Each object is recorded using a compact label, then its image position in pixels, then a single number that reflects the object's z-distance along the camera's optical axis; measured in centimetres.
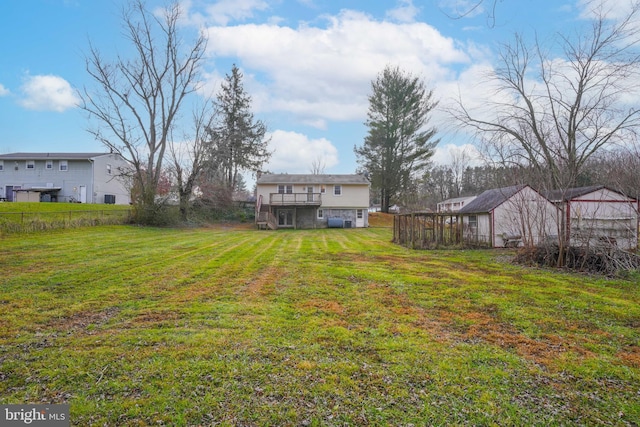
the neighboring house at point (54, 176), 2861
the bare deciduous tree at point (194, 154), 2434
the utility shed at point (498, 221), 1486
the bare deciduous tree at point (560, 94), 1503
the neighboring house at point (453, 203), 4275
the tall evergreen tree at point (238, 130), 3600
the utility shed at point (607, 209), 1362
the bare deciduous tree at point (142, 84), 2167
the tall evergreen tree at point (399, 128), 3609
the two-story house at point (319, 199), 3022
